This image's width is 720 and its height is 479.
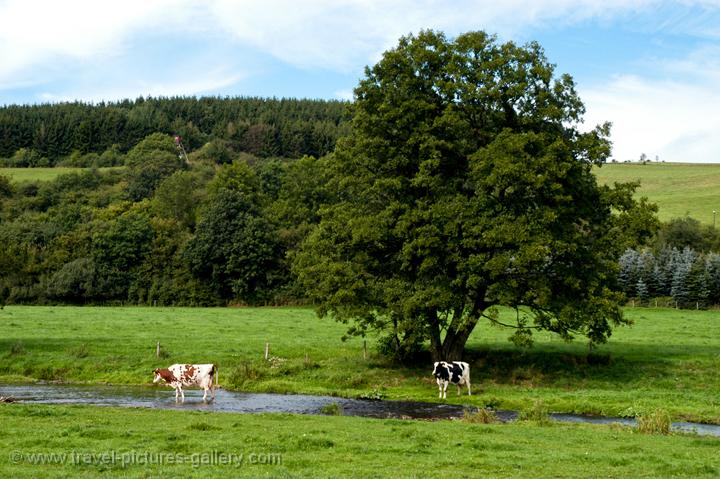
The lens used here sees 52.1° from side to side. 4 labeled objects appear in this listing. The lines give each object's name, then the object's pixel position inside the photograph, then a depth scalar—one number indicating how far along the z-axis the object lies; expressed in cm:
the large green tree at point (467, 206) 3500
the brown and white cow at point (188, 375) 3406
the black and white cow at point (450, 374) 3378
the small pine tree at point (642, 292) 9431
